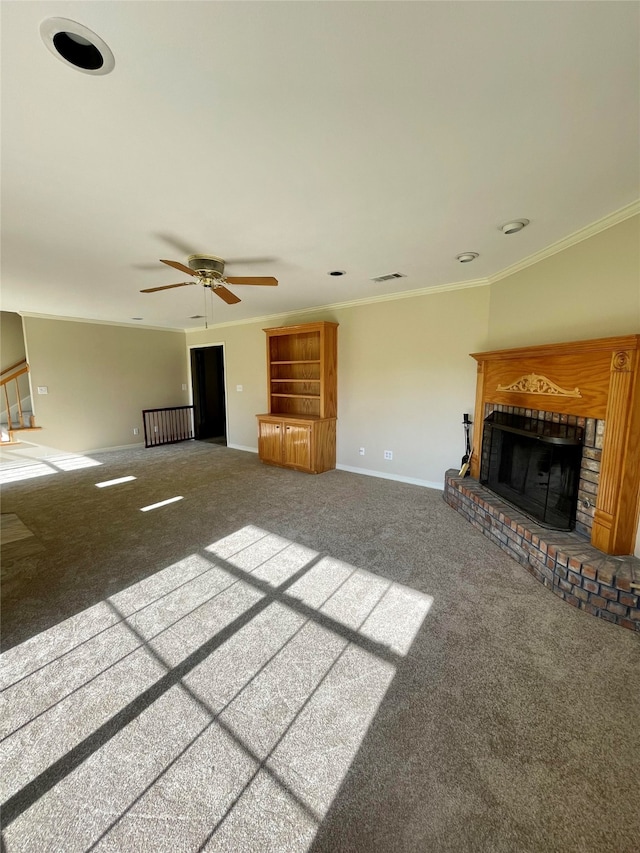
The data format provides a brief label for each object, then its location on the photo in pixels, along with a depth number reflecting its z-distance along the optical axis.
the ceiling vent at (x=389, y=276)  3.47
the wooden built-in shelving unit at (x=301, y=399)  4.84
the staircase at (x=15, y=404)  5.47
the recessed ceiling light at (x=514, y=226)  2.32
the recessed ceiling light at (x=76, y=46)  1.03
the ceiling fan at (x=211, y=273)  2.90
